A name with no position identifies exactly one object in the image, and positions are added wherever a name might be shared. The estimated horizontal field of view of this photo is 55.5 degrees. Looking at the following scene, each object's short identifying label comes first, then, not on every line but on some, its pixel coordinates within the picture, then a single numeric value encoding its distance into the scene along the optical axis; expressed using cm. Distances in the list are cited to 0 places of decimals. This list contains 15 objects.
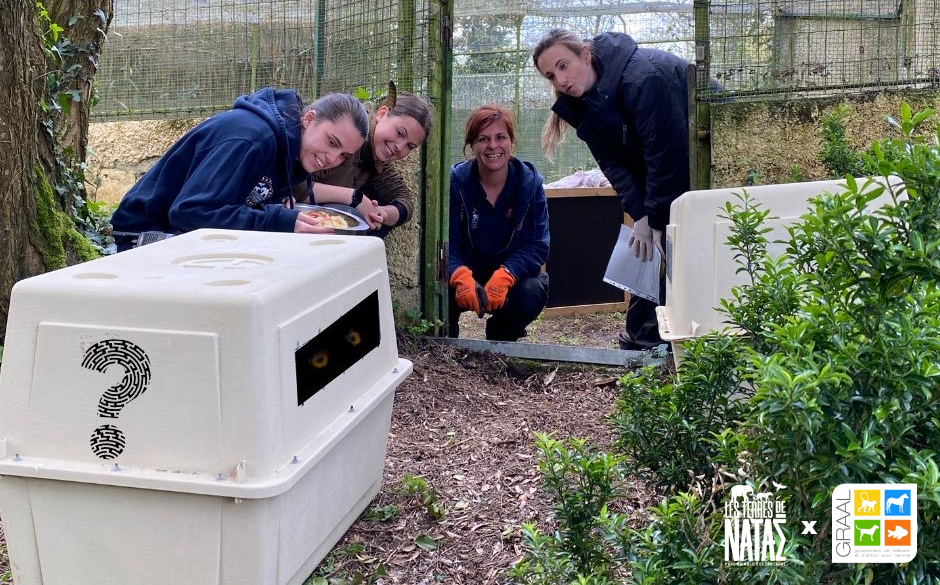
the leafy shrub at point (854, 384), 121
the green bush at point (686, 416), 187
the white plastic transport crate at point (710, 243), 273
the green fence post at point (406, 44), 462
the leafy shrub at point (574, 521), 155
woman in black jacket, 445
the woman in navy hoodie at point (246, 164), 334
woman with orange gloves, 499
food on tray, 364
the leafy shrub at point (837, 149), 386
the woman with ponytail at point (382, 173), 411
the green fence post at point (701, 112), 419
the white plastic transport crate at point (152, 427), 173
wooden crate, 754
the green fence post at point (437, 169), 466
